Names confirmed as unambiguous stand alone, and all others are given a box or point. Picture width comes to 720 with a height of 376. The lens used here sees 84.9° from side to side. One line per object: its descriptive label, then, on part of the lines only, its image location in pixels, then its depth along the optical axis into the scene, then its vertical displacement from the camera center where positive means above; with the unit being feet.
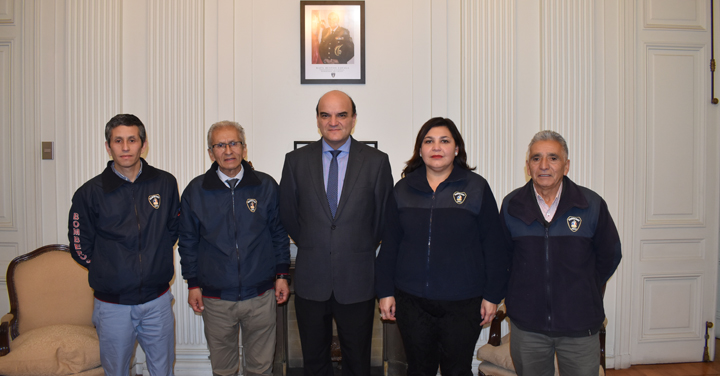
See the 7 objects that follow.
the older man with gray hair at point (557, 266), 5.95 -1.44
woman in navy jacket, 6.02 -1.34
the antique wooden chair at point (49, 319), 7.63 -3.22
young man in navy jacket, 6.50 -1.26
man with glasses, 6.72 -1.39
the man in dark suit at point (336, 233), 6.40 -0.98
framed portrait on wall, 9.87 +3.33
